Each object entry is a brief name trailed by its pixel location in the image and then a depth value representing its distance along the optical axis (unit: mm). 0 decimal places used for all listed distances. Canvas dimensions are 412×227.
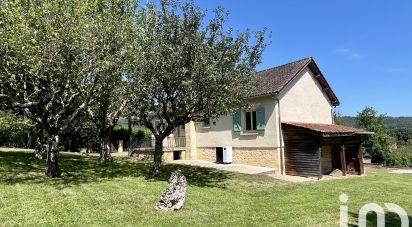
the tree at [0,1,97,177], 14047
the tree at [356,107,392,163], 36219
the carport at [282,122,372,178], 21656
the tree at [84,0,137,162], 15445
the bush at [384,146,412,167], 34594
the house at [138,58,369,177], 22406
